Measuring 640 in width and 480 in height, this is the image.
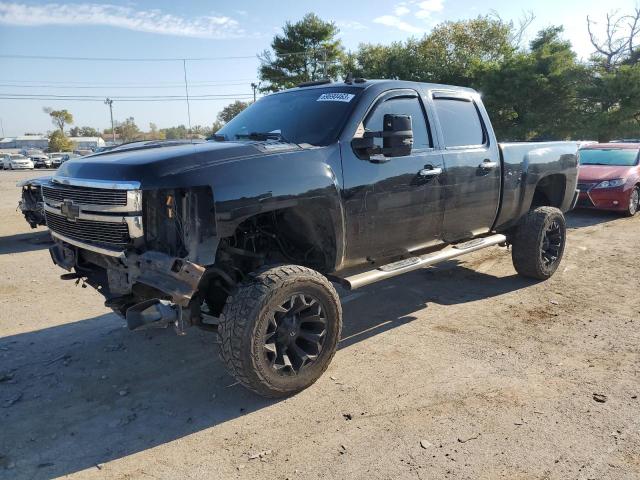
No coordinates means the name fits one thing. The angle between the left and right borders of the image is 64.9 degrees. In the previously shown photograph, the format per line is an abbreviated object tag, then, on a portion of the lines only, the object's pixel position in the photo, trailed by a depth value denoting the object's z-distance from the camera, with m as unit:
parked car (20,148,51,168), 48.97
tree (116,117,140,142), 111.24
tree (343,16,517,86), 30.66
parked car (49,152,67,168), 49.50
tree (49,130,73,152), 92.88
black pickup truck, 3.15
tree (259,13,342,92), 38.94
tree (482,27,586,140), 25.33
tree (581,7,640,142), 24.09
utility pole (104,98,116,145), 90.06
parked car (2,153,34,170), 45.03
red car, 10.77
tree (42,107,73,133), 114.75
